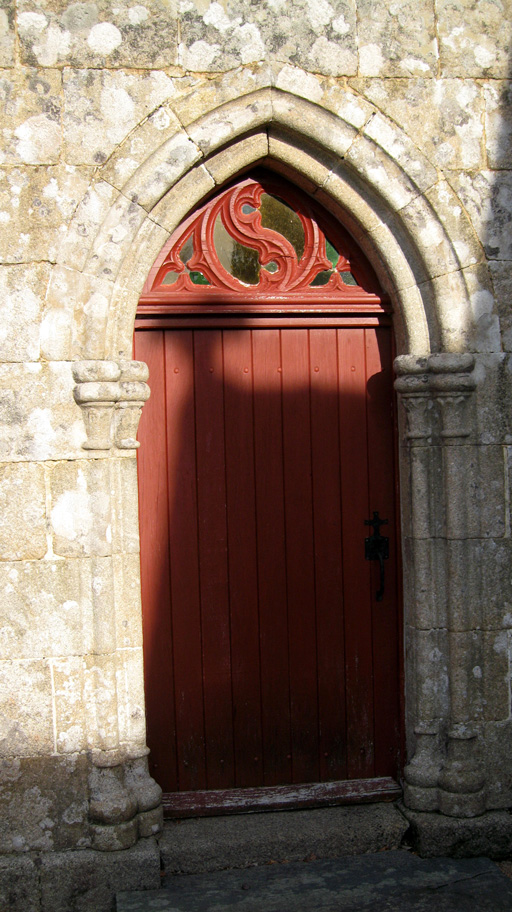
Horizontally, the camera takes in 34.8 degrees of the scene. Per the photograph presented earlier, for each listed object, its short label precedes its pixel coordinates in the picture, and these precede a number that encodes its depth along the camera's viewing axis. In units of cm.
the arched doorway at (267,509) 347
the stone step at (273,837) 324
